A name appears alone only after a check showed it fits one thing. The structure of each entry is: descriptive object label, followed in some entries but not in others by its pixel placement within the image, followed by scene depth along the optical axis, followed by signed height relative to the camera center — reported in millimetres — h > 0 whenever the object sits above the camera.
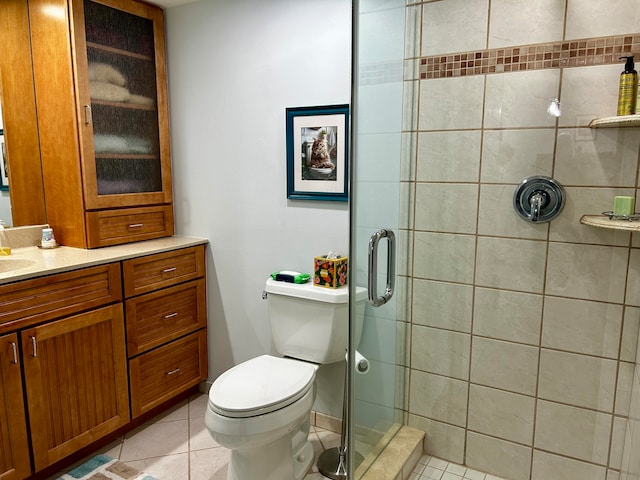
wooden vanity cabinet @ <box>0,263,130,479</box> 1737 -744
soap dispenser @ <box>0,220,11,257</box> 2201 -303
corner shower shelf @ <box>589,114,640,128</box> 1372 +163
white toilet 1659 -802
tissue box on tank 2027 -419
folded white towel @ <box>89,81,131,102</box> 2189 +394
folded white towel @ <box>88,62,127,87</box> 2175 +473
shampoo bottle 1409 +262
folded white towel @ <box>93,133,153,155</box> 2232 +148
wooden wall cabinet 2115 +279
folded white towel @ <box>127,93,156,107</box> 2373 +381
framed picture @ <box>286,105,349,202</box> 2076 +101
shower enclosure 1514 -227
